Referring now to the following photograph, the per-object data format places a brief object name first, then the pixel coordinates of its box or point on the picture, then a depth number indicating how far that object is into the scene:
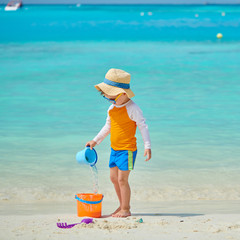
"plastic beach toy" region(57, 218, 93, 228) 7.88
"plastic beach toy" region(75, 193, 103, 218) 8.68
